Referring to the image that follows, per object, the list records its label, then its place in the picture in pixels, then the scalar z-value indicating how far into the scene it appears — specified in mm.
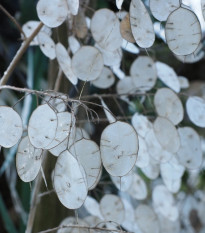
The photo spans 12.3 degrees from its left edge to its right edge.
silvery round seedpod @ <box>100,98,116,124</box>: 835
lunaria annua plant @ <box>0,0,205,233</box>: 737
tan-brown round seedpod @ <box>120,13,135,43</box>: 767
